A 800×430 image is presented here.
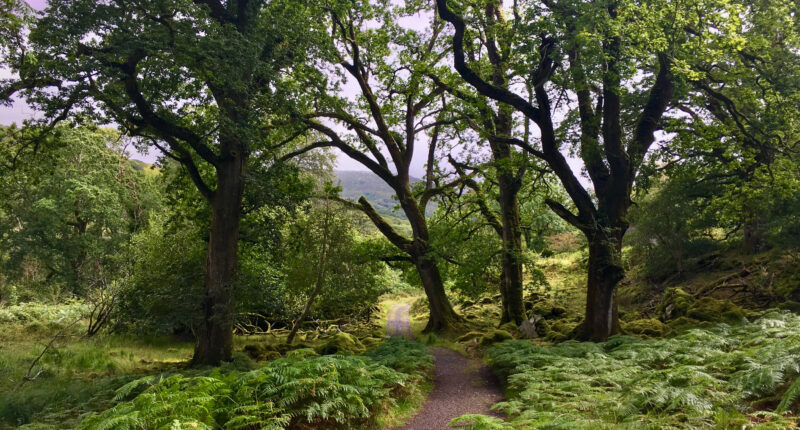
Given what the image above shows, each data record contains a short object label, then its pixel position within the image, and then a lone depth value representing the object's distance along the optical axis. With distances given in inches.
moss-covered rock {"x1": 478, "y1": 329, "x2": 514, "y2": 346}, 549.7
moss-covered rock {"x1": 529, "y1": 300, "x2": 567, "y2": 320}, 767.1
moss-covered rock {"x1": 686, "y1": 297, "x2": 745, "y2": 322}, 497.6
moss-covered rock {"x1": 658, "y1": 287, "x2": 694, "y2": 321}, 586.2
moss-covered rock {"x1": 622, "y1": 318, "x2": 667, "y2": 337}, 517.3
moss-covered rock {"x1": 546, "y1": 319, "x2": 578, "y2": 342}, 544.1
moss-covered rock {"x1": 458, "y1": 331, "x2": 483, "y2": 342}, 633.1
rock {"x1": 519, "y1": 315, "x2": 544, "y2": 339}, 618.3
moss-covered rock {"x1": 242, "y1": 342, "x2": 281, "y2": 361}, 566.6
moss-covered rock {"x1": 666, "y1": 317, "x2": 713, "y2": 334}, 491.4
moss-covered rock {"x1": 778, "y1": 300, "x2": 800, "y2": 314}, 510.2
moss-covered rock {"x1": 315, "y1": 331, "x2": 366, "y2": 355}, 546.6
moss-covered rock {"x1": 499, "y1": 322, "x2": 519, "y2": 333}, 657.6
